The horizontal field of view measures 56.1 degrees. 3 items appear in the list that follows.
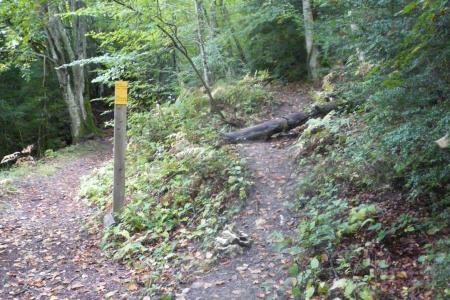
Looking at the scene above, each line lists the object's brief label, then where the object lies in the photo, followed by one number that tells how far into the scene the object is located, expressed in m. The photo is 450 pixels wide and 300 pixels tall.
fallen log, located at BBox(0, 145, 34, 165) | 14.41
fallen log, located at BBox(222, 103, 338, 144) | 9.74
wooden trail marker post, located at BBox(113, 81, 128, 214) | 7.59
